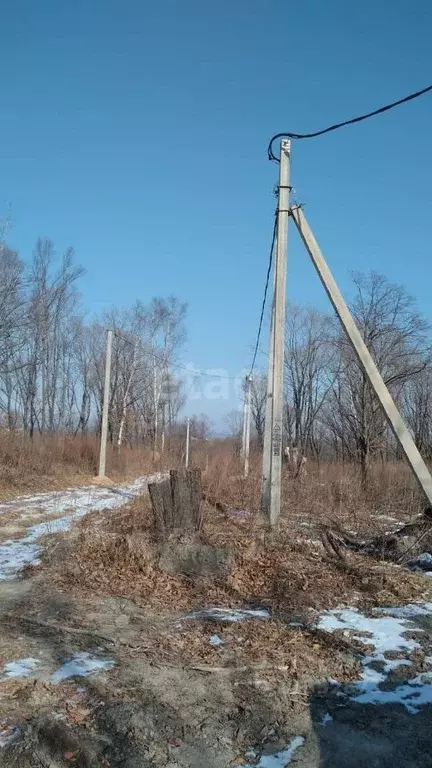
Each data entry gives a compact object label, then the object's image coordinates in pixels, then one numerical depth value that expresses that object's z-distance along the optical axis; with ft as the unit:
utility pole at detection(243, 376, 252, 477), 76.89
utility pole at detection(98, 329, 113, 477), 63.36
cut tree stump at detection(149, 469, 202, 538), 21.86
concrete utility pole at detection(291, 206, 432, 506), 20.59
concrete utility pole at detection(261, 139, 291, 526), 25.32
